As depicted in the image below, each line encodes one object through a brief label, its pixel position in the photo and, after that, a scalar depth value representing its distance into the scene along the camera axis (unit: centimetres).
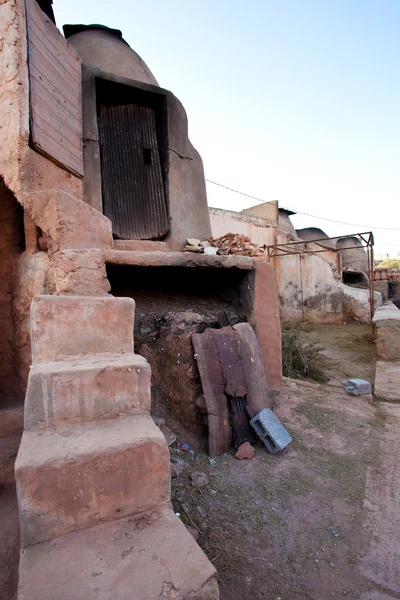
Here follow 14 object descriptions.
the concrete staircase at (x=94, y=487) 100
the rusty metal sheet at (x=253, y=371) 291
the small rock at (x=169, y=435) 263
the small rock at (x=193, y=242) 502
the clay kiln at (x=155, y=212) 297
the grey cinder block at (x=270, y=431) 261
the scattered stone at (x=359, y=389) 382
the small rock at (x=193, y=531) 179
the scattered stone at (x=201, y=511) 196
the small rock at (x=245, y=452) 254
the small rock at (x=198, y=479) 221
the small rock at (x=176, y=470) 225
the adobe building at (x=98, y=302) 113
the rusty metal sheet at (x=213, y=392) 261
